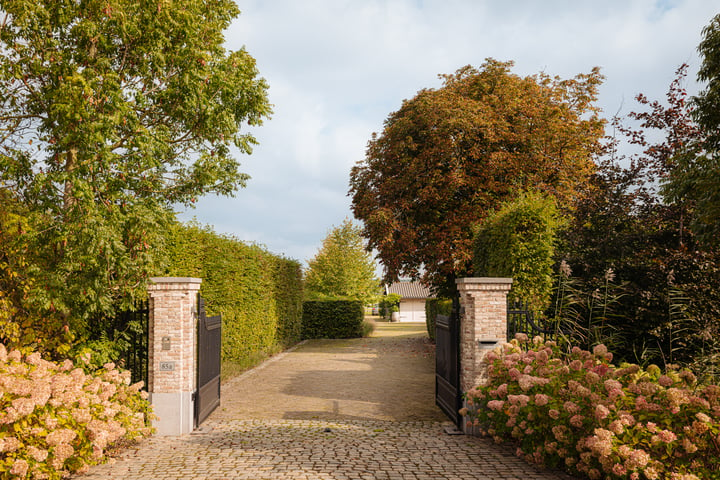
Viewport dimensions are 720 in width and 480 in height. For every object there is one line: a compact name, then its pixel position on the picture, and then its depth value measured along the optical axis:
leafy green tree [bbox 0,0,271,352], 6.39
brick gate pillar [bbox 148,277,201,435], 7.12
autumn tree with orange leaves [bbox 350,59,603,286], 16.50
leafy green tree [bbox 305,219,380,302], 31.55
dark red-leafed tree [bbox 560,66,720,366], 8.77
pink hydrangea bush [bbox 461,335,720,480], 4.34
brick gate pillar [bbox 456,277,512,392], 7.23
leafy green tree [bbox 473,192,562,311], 8.82
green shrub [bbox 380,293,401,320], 54.78
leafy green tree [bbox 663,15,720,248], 8.83
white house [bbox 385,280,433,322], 55.59
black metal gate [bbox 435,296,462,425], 7.46
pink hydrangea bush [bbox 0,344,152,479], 4.57
